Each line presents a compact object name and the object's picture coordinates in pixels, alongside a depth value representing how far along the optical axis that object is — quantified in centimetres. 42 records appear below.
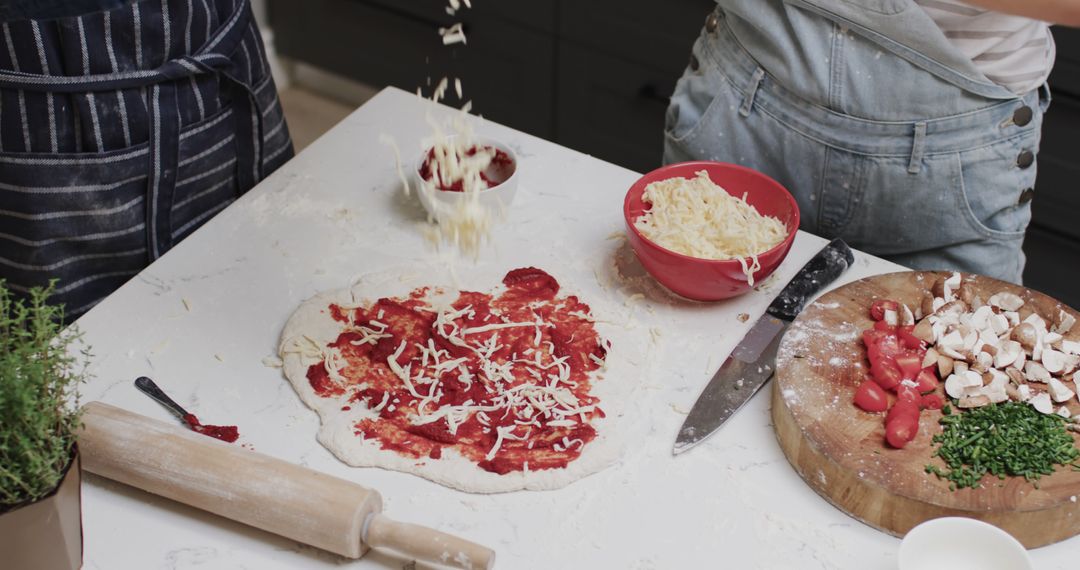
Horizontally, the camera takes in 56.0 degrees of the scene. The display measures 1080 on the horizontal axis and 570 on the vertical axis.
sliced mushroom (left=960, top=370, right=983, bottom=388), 115
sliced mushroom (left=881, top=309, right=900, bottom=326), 125
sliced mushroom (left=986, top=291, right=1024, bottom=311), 127
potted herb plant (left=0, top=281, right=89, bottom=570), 87
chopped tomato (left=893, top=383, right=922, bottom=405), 113
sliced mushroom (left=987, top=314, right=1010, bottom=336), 122
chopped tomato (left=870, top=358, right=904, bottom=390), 116
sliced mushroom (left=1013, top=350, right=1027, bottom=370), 118
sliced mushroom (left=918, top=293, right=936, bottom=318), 126
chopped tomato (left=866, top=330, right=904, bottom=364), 118
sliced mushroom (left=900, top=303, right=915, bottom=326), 124
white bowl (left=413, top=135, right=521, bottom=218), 142
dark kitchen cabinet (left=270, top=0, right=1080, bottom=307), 237
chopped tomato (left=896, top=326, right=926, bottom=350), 121
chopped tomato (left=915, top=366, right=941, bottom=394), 116
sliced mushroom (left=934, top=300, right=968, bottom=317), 125
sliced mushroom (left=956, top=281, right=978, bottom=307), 128
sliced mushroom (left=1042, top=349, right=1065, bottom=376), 118
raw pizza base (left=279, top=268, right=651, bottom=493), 112
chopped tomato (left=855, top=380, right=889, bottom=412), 113
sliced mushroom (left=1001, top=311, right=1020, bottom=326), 124
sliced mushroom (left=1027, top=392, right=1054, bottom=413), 113
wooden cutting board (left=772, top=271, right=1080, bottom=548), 104
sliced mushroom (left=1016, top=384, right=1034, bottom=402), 114
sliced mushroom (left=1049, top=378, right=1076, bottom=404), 115
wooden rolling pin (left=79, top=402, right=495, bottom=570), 101
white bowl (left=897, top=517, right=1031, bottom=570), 99
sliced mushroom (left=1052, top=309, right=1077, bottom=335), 123
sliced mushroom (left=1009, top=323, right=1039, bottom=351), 121
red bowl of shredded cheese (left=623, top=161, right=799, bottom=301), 129
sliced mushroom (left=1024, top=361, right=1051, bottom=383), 117
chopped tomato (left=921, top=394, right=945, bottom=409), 115
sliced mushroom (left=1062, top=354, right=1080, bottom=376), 118
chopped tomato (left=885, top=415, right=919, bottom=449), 109
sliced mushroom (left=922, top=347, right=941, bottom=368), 119
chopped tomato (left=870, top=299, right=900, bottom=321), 126
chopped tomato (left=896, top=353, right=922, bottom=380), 117
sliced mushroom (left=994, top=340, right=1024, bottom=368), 118
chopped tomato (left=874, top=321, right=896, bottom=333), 124
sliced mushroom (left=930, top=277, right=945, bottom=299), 129
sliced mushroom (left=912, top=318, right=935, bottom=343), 122
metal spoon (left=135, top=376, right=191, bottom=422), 118
